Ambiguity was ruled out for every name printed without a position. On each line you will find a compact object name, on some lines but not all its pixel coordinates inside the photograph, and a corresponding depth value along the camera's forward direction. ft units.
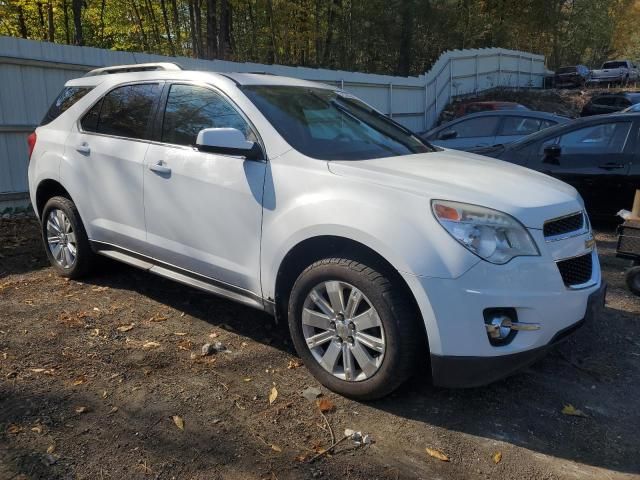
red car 52.30
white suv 9.73
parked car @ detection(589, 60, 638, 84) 121.70
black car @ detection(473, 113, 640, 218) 22.81
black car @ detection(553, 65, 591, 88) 115.03
